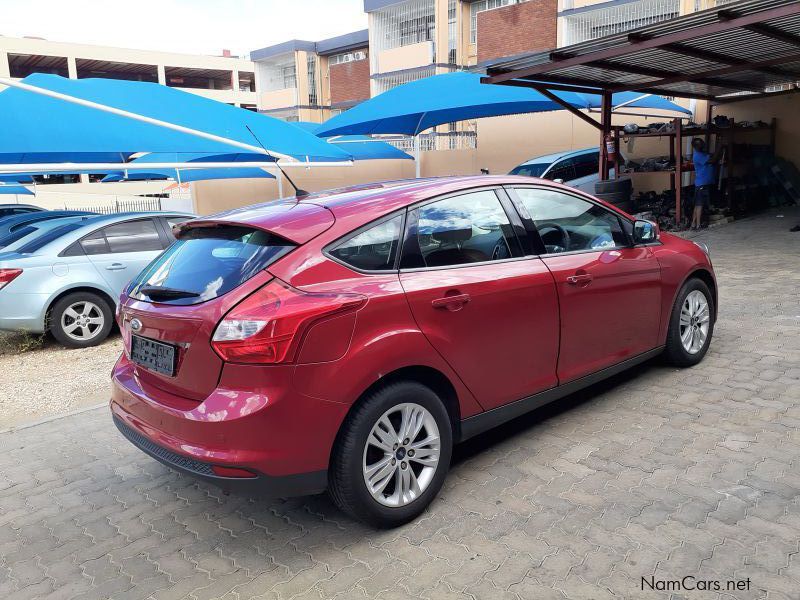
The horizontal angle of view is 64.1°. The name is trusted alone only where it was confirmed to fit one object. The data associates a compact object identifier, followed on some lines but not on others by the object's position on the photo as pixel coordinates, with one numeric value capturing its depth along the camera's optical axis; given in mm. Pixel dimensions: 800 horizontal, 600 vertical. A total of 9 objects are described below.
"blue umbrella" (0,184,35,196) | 22506
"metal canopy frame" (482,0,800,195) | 6914
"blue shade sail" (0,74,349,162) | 8312
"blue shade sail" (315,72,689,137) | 11094
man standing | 11844
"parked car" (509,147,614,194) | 13664
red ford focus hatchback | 2725
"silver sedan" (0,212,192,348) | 6824
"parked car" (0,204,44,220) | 14438
